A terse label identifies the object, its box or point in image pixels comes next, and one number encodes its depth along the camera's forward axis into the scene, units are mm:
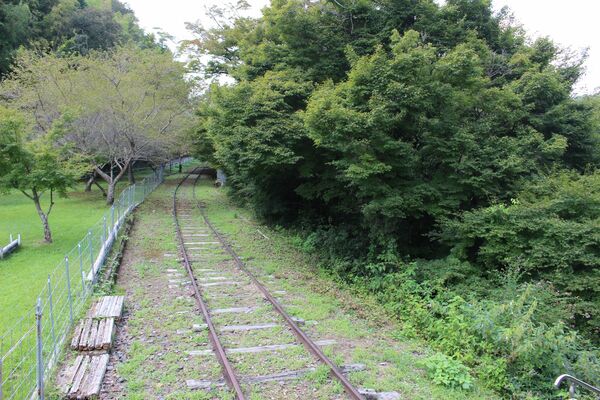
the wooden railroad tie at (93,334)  6895
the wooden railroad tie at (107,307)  8063
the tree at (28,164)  15211
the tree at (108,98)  24531
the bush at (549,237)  9508
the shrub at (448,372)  6160
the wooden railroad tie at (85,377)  5543
